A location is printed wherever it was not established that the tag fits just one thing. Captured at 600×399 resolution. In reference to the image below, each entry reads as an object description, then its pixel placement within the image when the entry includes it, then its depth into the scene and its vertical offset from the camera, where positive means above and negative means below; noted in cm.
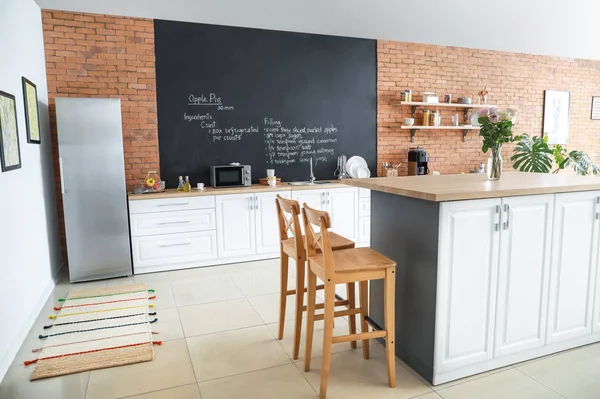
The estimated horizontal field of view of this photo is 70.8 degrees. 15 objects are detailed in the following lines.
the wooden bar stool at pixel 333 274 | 218 -65
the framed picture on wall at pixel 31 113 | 356 +36
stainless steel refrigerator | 411 -32
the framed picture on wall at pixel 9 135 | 285 +13
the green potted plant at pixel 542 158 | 574 -12
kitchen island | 229 -68
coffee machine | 592 -16
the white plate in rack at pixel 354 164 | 574 -18
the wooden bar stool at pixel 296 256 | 256 -67
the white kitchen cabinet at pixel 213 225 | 452 -81
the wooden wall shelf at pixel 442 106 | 592 +58
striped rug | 266 -131
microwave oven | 493 -28
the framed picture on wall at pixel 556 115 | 707 +58
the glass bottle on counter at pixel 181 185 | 486 -38
